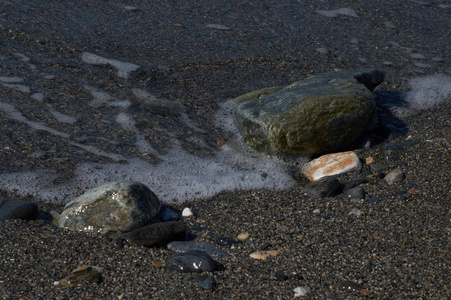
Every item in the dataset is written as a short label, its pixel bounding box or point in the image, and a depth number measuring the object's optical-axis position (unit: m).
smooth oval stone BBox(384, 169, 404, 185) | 6.97
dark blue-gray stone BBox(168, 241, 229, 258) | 5.62
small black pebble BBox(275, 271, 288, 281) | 5.08
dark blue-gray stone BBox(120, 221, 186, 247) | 5.64
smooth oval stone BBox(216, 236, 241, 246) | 5.82
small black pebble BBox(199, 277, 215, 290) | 4.92
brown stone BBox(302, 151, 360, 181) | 7.36
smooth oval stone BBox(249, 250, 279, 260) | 5.50
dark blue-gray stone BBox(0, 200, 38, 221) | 5.86
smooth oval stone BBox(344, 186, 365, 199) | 6.61
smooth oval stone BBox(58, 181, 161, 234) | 5.93
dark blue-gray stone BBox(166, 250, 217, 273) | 5.18
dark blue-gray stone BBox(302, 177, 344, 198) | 6.76
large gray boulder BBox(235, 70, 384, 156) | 7.57
